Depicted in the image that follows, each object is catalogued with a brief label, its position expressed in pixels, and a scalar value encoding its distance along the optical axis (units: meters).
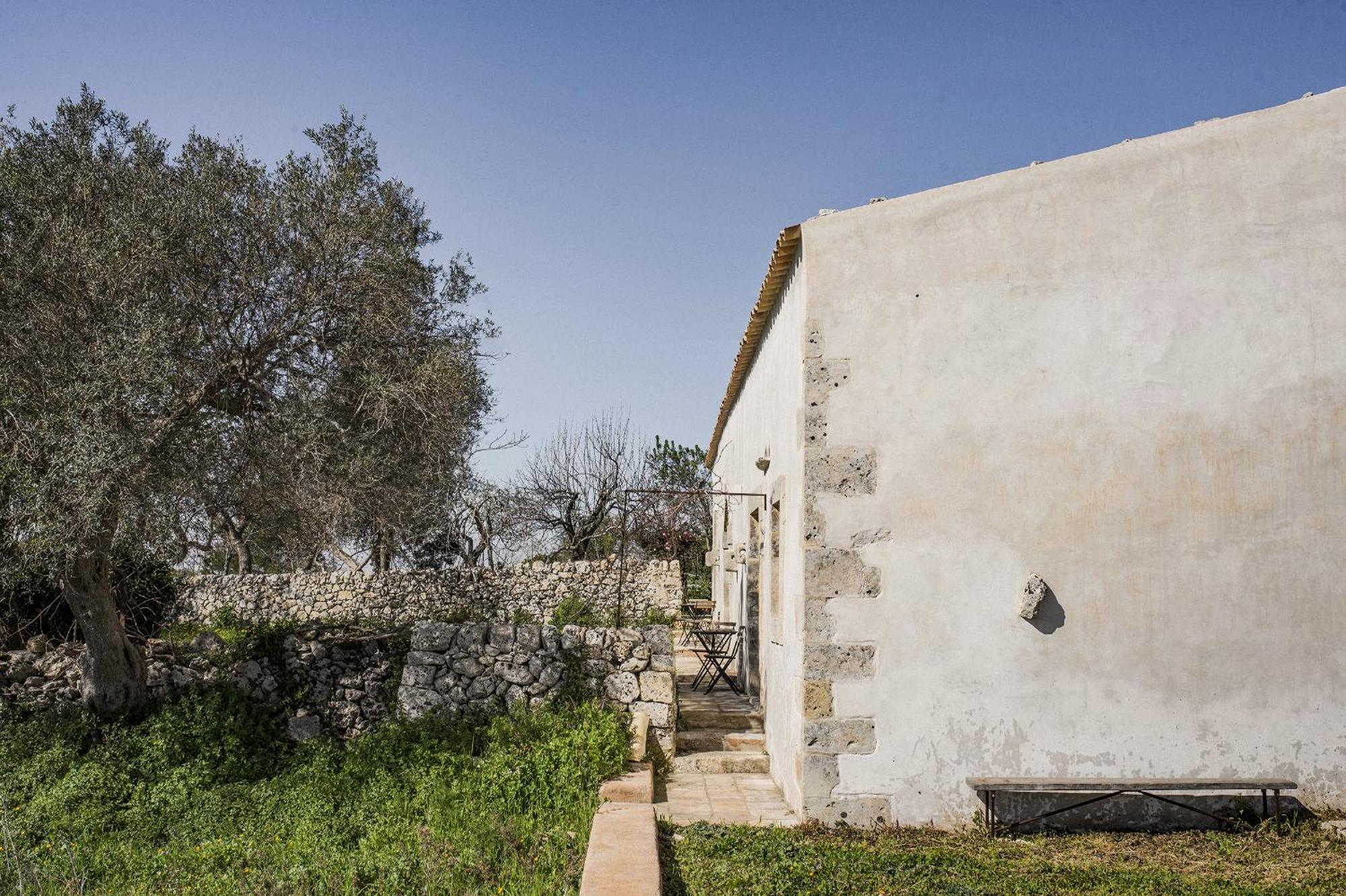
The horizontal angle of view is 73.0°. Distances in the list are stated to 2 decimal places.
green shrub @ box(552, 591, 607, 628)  11.02
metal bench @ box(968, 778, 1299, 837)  5.80
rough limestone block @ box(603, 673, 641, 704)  8.41
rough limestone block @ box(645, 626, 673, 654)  8.47
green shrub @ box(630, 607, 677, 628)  14.15
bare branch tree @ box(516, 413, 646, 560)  22.66
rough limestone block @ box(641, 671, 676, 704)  8.26
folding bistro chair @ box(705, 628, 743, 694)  10.21
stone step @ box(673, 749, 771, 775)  7.74
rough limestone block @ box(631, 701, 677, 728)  8.15
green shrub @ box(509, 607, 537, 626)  14.99
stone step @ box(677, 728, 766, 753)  8.14
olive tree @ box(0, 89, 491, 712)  7.30
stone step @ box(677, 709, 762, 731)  8.73
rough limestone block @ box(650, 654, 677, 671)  8.35
